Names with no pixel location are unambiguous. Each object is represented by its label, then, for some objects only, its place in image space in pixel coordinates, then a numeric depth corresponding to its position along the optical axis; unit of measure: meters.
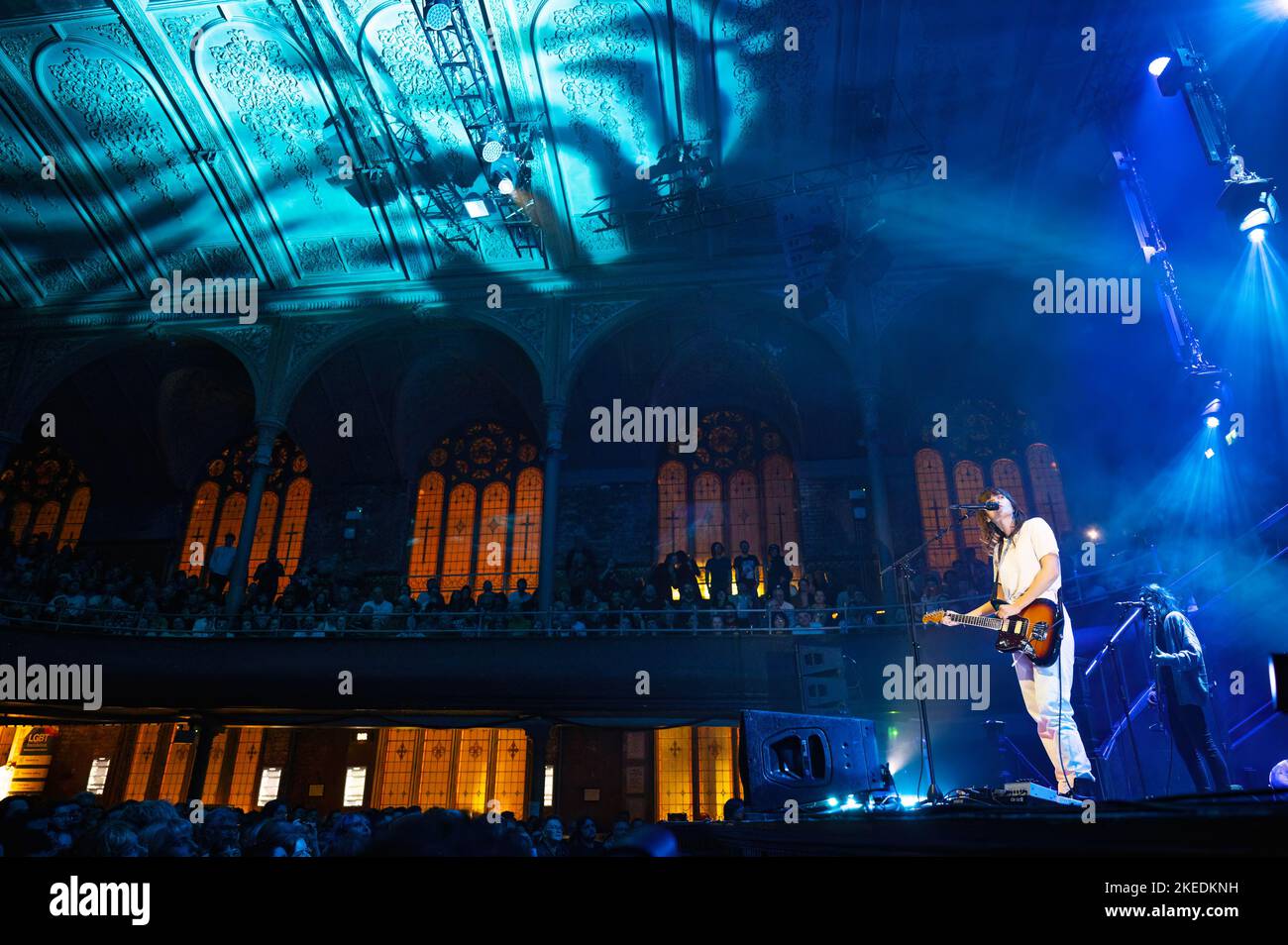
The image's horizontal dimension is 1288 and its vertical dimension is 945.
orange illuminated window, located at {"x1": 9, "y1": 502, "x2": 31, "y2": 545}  17.95
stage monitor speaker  4.32
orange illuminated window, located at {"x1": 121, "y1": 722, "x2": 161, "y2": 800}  15.34
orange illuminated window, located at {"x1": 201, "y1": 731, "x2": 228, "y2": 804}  14.96
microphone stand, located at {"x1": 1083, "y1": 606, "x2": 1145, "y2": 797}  6.06
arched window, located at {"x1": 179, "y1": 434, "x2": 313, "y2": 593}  17.30
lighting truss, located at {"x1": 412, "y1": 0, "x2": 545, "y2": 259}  11.09
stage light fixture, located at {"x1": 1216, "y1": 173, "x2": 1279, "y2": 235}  8.22
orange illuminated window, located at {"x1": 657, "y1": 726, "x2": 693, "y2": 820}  13.91
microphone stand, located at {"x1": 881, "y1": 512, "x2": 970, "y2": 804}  4.14
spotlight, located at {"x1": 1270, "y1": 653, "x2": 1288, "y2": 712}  2.49
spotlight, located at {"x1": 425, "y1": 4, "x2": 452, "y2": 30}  10.72
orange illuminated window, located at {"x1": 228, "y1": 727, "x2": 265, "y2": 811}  14.86
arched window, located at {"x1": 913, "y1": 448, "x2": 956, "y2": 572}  15.09
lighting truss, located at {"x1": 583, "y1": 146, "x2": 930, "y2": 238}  12.08
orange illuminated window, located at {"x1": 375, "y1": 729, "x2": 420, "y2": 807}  14.67
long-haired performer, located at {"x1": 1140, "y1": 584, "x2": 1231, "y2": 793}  5.60
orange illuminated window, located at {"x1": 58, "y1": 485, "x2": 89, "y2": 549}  17.64
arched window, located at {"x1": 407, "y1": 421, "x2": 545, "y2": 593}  16.52
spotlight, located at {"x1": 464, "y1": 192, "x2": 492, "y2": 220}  12.05
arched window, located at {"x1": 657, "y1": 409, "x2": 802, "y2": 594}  16.19
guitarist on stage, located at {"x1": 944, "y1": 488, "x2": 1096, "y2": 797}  4.28
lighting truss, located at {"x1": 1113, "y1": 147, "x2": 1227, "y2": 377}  9.87
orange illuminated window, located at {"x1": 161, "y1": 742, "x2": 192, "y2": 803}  15.17
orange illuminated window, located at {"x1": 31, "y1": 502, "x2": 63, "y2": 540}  17.84
